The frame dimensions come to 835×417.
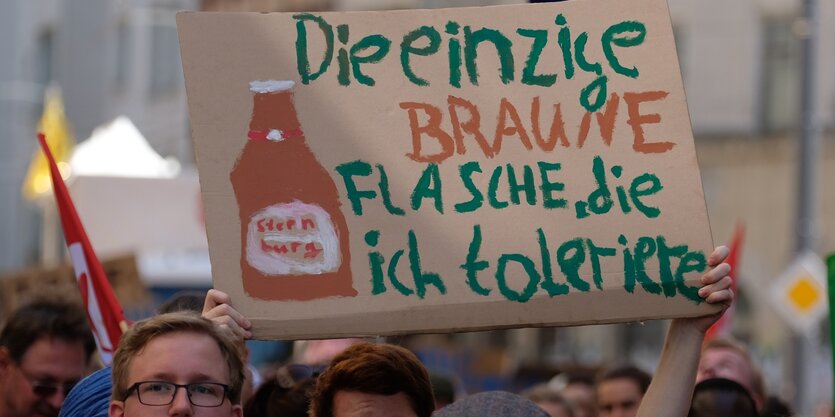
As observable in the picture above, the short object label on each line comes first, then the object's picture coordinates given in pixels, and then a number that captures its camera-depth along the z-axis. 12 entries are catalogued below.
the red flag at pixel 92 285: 9.65
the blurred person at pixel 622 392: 11.49
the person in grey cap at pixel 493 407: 7.20
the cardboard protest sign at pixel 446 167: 7.42
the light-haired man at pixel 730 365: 11.45
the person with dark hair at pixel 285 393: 9.00
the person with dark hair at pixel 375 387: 7.45
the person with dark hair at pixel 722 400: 9.80
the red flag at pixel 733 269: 15.79
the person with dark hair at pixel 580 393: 14.02
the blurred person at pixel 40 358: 9.30
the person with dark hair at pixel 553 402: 12.51
